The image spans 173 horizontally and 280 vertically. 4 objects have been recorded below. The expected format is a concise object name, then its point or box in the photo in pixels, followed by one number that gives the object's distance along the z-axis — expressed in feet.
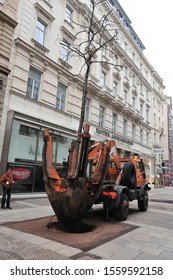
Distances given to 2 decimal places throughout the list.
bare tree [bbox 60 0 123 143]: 23.63
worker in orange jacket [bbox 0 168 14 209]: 31.35
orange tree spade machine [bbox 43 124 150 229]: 20.53
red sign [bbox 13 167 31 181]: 44.84
